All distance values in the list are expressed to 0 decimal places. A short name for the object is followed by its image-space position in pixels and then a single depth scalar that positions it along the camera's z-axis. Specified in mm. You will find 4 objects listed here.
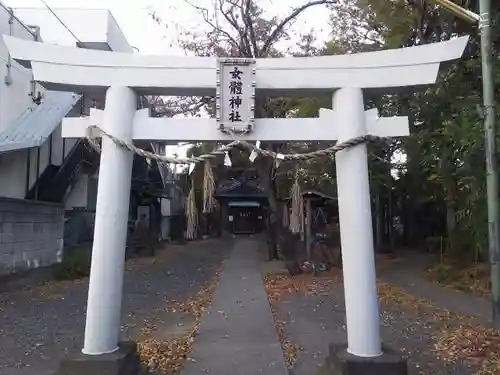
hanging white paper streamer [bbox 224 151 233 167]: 5402
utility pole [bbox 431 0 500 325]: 8211
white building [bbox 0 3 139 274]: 12938
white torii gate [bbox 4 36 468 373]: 5402
